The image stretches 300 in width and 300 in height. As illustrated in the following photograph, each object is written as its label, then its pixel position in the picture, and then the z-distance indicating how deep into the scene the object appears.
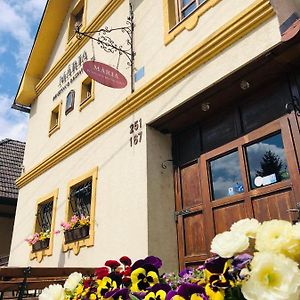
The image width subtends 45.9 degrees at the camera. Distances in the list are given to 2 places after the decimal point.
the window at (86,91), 8.31
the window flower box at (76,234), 6.75
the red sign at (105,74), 5.93
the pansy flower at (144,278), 1.89
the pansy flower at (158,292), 1.65
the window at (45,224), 8.10
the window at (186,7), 5.90
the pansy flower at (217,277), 1.39
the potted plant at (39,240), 8.19
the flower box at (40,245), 8.19
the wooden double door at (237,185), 4.19
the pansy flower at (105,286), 2.01
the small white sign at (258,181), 4.49
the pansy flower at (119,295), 1.78
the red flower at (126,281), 2.02
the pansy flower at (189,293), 1.43
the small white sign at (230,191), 4.86
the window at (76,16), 10.60
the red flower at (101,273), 2.14
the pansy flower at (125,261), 2.31
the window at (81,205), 6.69
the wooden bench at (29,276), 4.37
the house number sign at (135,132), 5.96
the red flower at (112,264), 2.28
